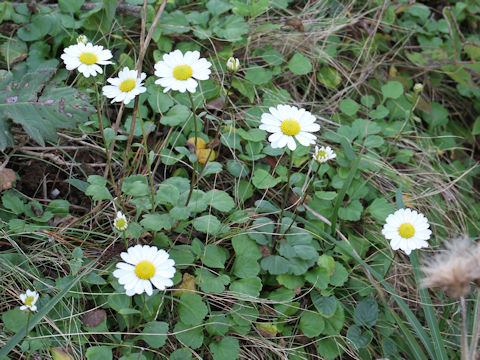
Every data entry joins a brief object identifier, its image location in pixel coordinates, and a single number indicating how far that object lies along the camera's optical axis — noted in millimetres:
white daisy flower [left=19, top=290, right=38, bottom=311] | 692
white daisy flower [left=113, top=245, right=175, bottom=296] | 683
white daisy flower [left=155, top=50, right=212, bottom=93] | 705
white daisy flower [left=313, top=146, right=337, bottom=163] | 767
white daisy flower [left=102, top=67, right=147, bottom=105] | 709
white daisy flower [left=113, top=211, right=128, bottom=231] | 726
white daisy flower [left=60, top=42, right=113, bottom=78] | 723
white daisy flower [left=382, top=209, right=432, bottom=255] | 739
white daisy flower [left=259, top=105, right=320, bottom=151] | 707
